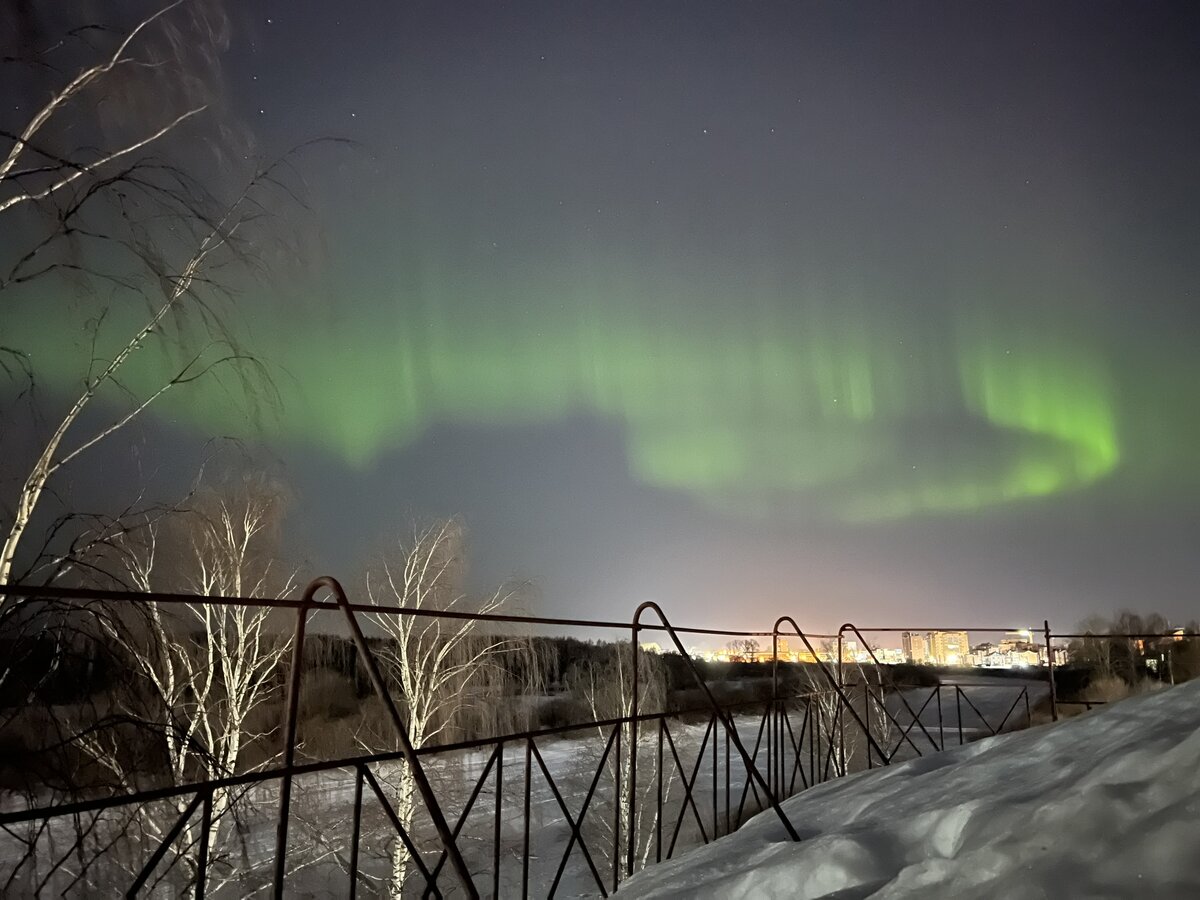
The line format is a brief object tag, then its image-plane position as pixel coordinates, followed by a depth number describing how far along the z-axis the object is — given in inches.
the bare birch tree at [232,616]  500.7
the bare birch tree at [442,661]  658.2
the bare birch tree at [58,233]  138.7
